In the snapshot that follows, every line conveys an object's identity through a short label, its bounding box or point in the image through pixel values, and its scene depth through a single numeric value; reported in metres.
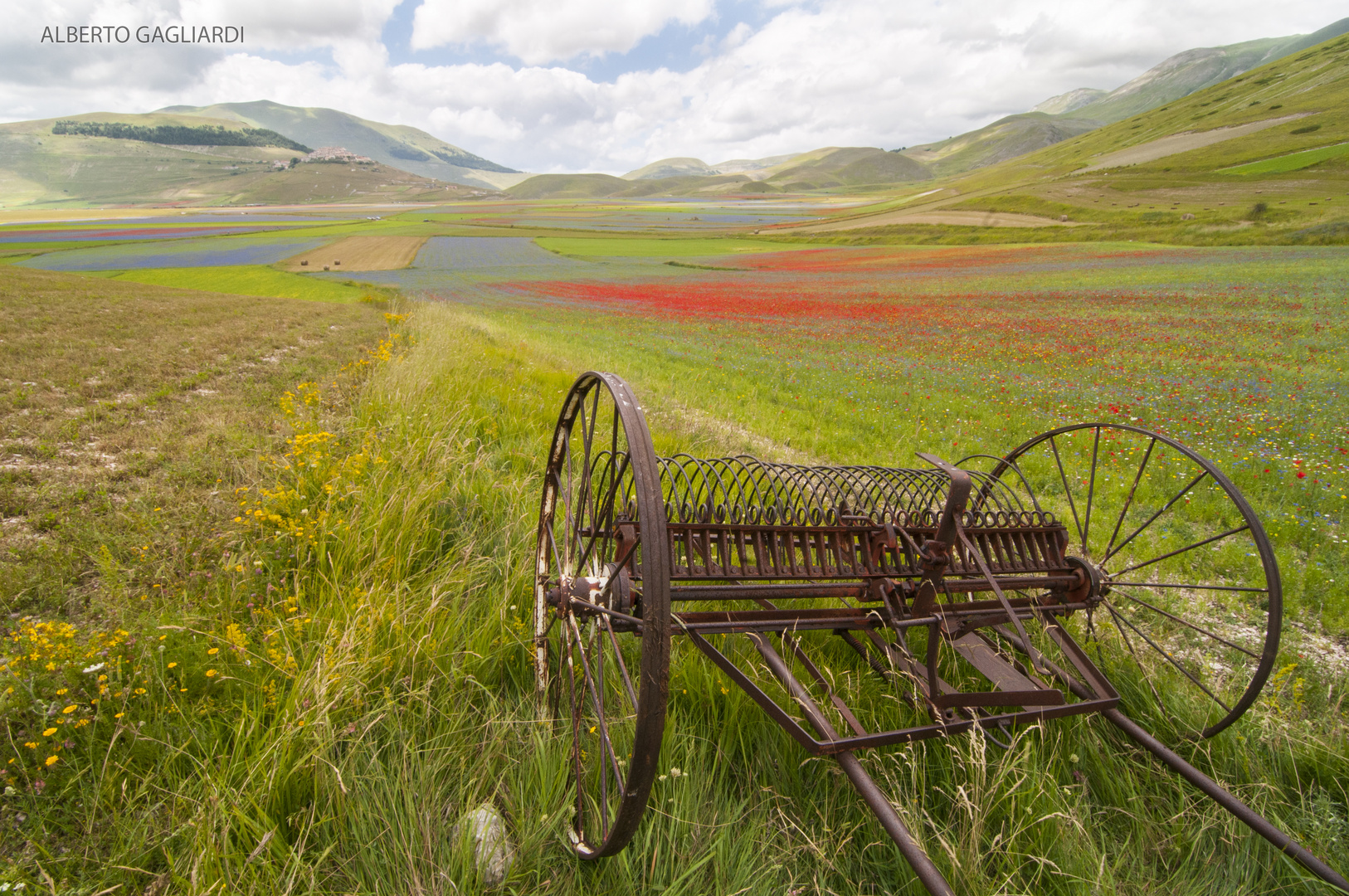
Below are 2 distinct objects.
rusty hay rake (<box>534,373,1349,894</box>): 2.33
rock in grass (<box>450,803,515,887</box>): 2.24
